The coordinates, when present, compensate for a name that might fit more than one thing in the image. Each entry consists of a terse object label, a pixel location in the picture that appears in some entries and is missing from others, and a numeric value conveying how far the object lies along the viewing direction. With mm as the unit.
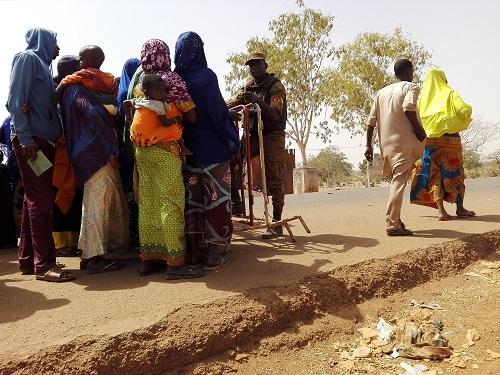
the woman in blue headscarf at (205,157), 3662
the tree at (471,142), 36844
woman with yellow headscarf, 5980
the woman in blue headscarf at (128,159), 3856
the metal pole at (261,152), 4465
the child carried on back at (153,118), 3355
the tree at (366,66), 21984
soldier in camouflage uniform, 4730
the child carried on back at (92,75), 3623
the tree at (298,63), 20828
